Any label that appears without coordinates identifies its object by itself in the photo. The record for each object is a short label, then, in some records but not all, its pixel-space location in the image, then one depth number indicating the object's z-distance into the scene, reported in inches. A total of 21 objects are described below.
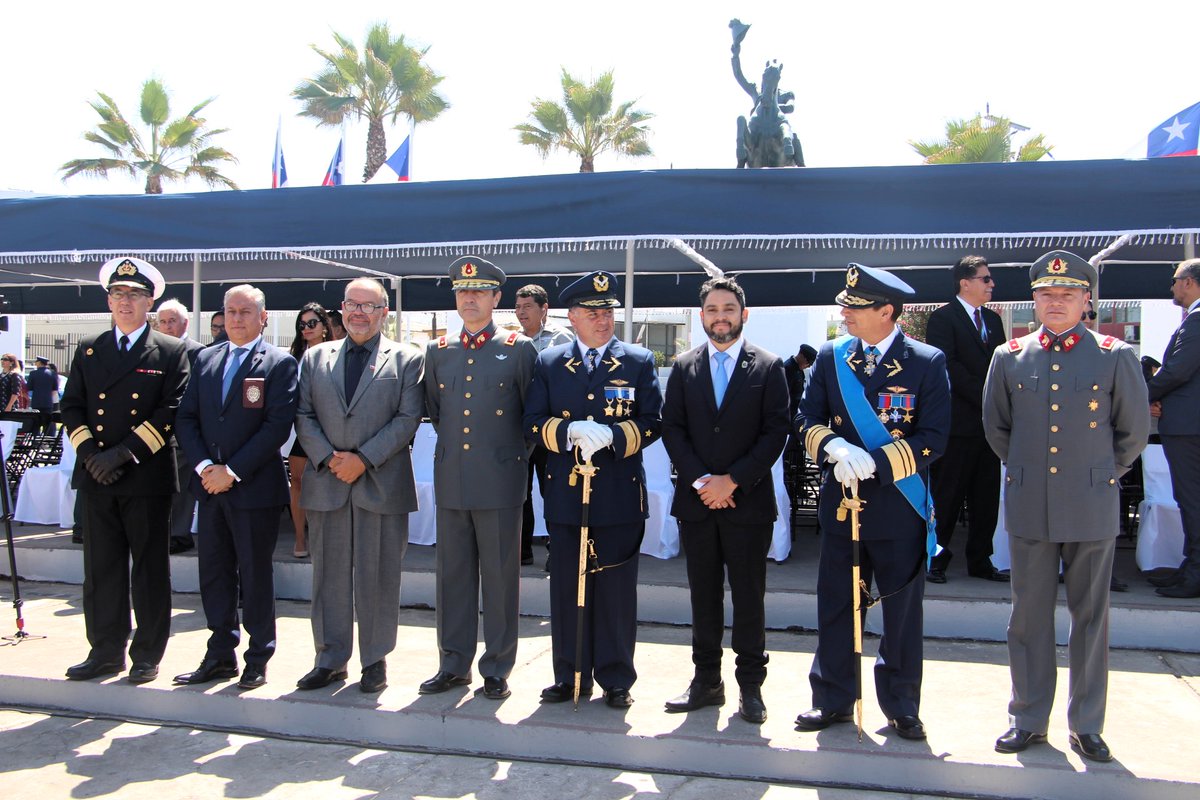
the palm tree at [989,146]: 861.8
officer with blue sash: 146.3
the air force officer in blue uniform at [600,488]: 160.9
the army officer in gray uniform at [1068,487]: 141.4
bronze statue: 388.2
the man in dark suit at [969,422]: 223.1
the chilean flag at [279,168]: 399.2
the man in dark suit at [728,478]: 155.6
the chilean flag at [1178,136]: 261.9
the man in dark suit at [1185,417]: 205.9
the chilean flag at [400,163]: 319.3
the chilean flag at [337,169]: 362.0
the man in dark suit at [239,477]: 175.5
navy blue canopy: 230.4
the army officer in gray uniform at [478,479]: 167.9
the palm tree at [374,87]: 909.8
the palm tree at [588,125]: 958.4
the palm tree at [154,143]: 964.6
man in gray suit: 172.7
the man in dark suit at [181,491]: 255.0
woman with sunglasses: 241.4
